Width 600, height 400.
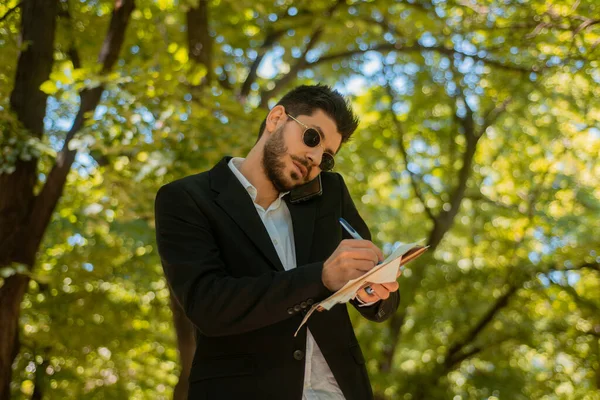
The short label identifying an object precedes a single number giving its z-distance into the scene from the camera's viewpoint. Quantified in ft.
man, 6.77
